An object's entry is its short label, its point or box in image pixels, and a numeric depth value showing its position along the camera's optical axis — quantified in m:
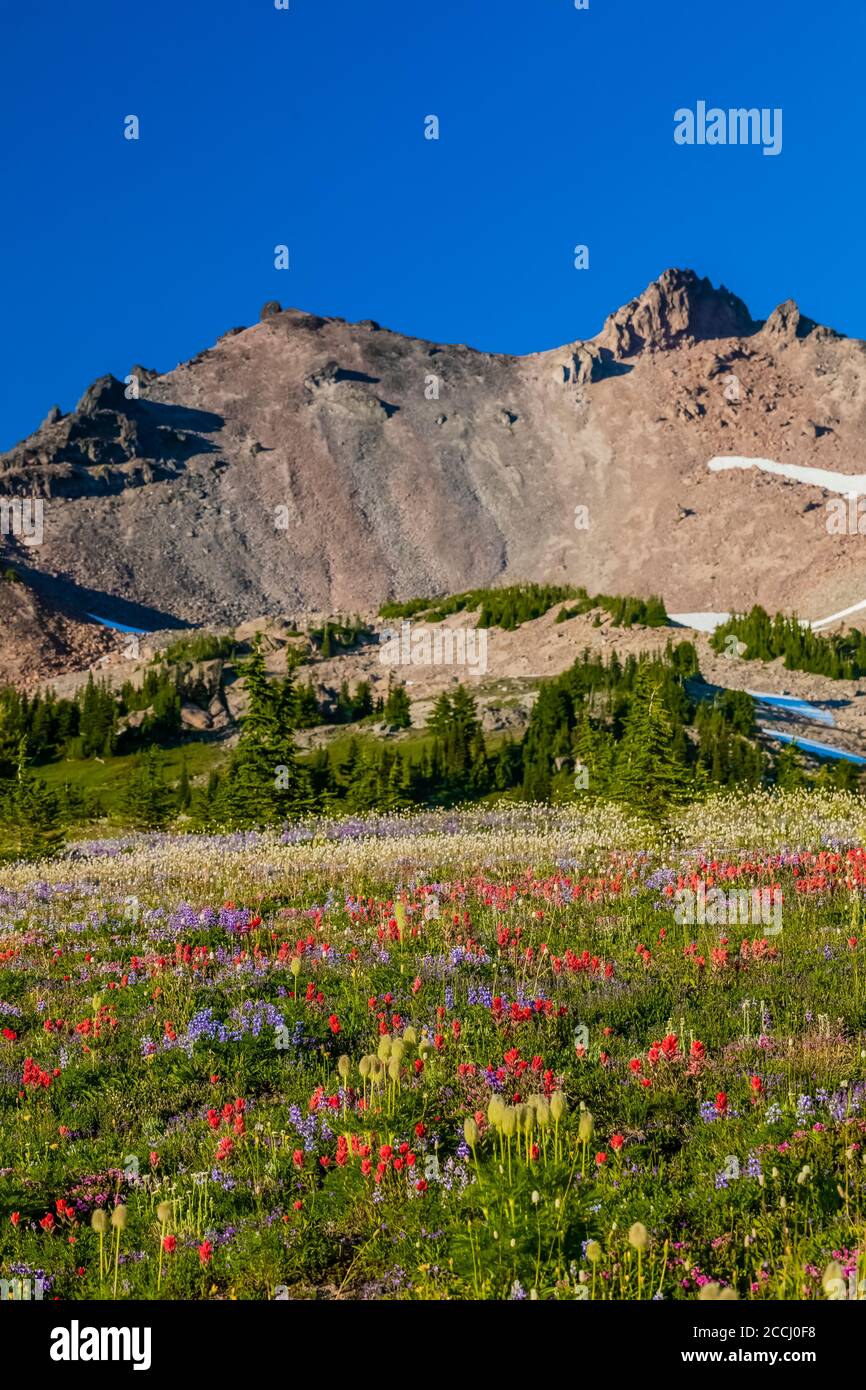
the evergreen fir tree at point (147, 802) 48.97
